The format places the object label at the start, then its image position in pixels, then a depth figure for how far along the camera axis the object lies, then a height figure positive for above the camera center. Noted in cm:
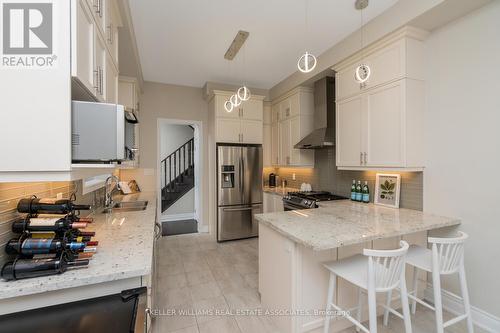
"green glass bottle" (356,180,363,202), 297 -35
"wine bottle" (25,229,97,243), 116 -35
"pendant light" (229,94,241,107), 284 +86
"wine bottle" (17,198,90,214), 124 -22
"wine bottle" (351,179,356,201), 305 -33
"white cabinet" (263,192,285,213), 397 -66
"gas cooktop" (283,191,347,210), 311 -46
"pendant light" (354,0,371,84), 198 +82
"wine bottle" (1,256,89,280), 100 -45
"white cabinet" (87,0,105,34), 138 +101
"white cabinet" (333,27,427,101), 224 +111
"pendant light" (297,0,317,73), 177 +81
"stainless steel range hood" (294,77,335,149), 340 +76
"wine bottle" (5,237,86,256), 109 -38
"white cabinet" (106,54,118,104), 175 +70
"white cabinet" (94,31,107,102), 144 +66
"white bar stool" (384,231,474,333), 161 -74
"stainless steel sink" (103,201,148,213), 267 -49
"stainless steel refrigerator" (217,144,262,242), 412 -43
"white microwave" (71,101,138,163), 109 +17
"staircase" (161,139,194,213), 596 -20
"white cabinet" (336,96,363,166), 271 +44
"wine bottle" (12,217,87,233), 116 -29
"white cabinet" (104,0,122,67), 177 +118
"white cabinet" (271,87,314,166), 394 +75
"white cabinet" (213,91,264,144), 411 +84
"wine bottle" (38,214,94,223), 124 -27
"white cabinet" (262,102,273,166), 487 +65
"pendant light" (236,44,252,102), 244 +80
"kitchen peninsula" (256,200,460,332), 174 -69
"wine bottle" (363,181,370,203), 290 -35
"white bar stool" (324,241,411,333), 141 -74
